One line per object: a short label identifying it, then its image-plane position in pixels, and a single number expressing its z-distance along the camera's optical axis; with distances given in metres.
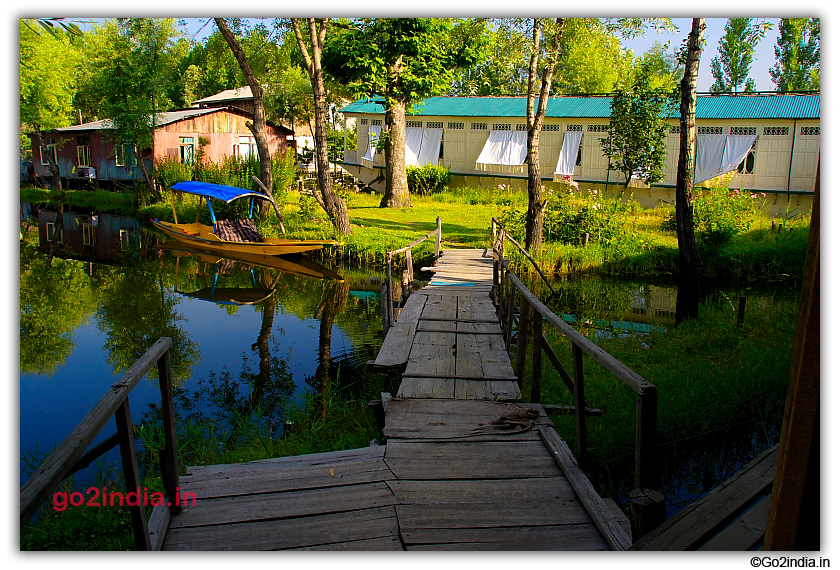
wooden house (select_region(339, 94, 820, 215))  19.52
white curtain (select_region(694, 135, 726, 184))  20.55
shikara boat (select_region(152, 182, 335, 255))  15.05
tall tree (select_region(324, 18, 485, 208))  17.62
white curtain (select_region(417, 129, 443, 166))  25.59
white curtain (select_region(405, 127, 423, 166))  25.81
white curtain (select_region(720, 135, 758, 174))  20.05
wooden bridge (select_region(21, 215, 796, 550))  2.61
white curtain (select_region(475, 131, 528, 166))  23.56
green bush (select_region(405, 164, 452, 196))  23.84
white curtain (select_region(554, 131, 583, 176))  22.73
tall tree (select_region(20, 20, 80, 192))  23.55
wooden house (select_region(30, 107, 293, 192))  25.93
